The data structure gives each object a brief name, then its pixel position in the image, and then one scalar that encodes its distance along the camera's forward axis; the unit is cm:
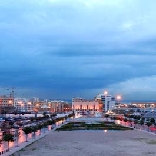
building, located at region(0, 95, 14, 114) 16398
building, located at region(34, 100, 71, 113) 18398
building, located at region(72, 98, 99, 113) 19312
